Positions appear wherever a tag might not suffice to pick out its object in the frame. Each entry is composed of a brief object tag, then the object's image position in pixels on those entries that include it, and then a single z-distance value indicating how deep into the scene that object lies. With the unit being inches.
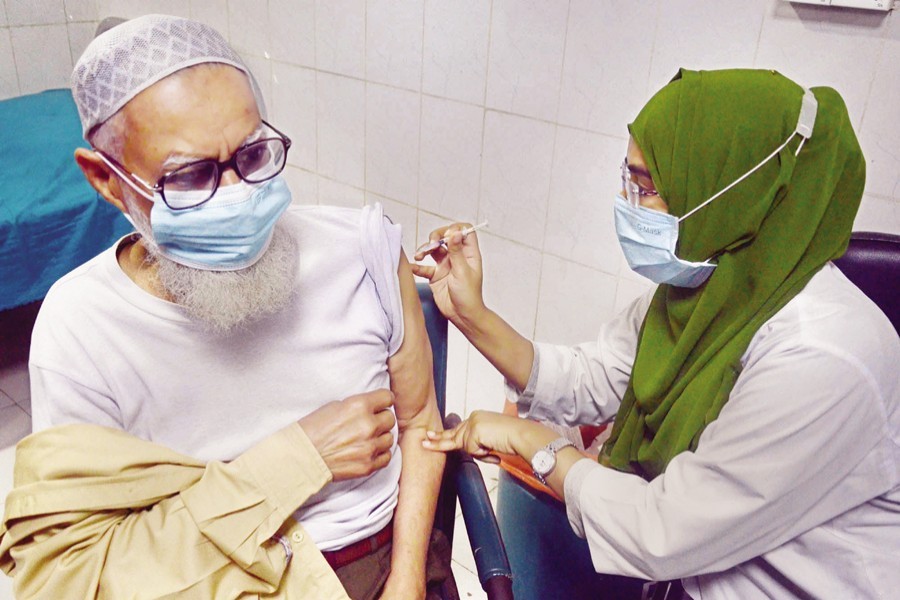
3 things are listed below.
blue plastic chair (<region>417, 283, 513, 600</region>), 48.0
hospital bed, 103.5
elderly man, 39.8
